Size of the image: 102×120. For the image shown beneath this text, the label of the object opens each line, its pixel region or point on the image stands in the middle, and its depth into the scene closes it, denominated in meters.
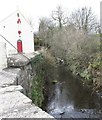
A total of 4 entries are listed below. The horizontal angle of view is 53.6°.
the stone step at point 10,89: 1.97
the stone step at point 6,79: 2.29
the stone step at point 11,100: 1.51
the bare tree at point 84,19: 15.86
